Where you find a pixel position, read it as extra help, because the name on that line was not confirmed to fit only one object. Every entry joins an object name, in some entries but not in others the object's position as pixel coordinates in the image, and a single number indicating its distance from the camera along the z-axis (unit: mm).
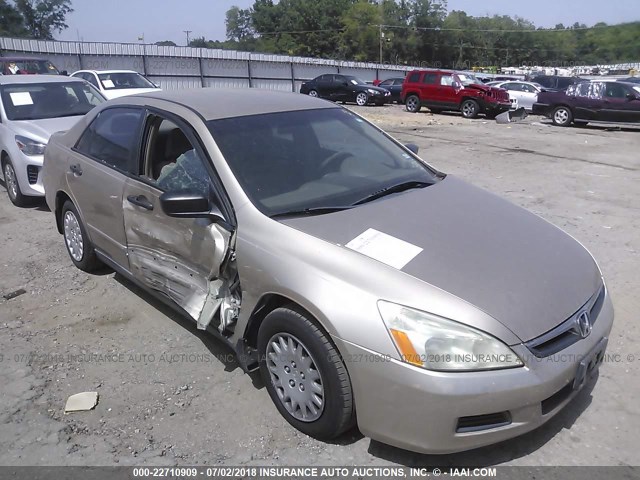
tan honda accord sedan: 2352
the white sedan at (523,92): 22297
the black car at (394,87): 27484
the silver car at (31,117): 6938
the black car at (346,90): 24906
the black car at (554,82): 24047
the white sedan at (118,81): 14094
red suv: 20672
